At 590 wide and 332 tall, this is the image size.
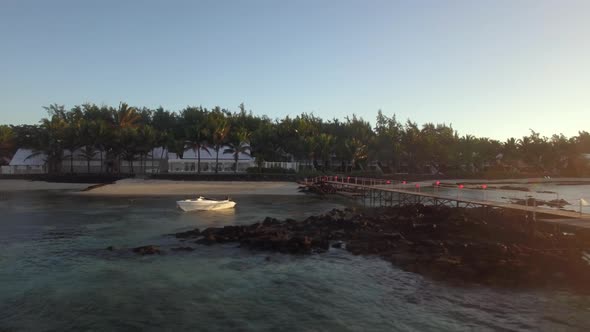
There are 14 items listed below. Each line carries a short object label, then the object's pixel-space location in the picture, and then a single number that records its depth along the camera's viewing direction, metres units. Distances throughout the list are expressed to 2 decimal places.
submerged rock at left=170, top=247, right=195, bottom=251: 23.19
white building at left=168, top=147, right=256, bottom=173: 84.69
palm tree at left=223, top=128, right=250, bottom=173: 84.19
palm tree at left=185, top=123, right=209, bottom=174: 82.44
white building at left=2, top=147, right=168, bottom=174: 87.12
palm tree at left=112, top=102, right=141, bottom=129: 90.38
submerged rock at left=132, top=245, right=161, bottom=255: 22.19
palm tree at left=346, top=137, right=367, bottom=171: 87.12
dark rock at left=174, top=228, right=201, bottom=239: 26.82
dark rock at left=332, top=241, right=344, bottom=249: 24.33
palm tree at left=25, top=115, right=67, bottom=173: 83.62
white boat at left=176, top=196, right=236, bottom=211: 40.09
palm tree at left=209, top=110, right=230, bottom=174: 82.84
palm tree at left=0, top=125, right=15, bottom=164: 91.62
